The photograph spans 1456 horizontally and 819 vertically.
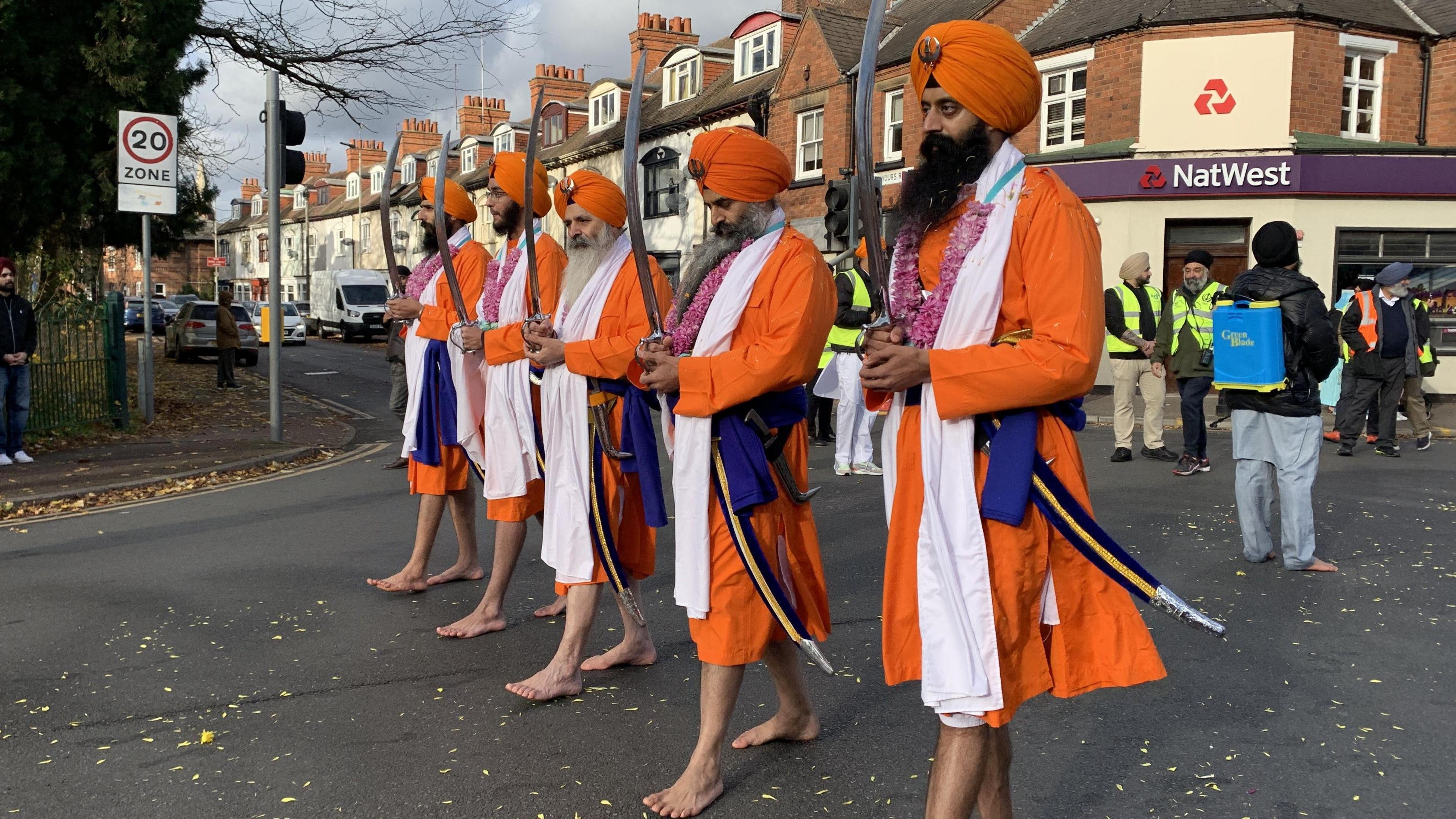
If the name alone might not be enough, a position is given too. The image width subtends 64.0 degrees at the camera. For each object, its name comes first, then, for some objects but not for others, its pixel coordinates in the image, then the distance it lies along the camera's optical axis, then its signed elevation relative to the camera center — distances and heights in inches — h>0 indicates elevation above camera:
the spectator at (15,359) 422.9 -16.1
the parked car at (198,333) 1078.4 -14.2
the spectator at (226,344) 784.3 -17.5
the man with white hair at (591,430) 164.4 -15.0
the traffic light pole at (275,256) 463.2 +25.8
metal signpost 478.9 +62.6
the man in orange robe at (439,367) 212.1 -8.2
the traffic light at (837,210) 446.9 +46.5
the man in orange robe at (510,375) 193.2 -8.6
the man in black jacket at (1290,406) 251.8 -14.8
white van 1569.9 +26.0
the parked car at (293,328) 1462.8 -10.0
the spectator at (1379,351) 452.1 -4.3
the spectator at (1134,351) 411.2 -5.6
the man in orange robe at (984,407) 99.3 -6.5
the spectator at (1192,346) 399.5 -3.2
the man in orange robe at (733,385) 133.0 -6.6
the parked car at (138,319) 1504.7 -2.8
